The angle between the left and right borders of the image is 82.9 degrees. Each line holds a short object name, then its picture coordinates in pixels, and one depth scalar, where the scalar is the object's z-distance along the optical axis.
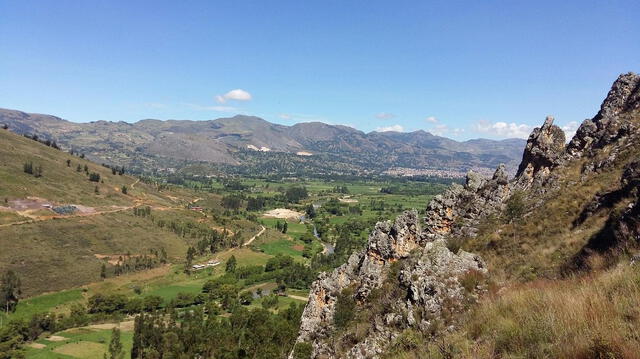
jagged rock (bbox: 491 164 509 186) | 41.28
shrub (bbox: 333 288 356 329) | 33.06
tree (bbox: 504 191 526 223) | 35.69
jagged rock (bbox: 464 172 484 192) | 43.69
